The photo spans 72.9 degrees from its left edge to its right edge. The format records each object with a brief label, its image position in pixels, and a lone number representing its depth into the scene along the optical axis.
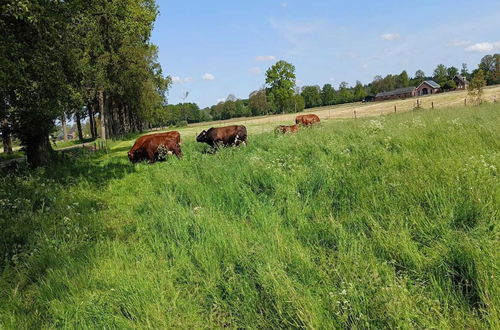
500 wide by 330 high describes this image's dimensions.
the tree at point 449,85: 114.62
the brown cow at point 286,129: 17.89
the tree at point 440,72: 139.38
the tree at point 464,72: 151.75
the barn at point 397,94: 119.88
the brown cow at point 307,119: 23.77
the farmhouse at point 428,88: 118.19
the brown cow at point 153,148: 13.90
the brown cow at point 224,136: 15.78
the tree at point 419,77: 146.00
